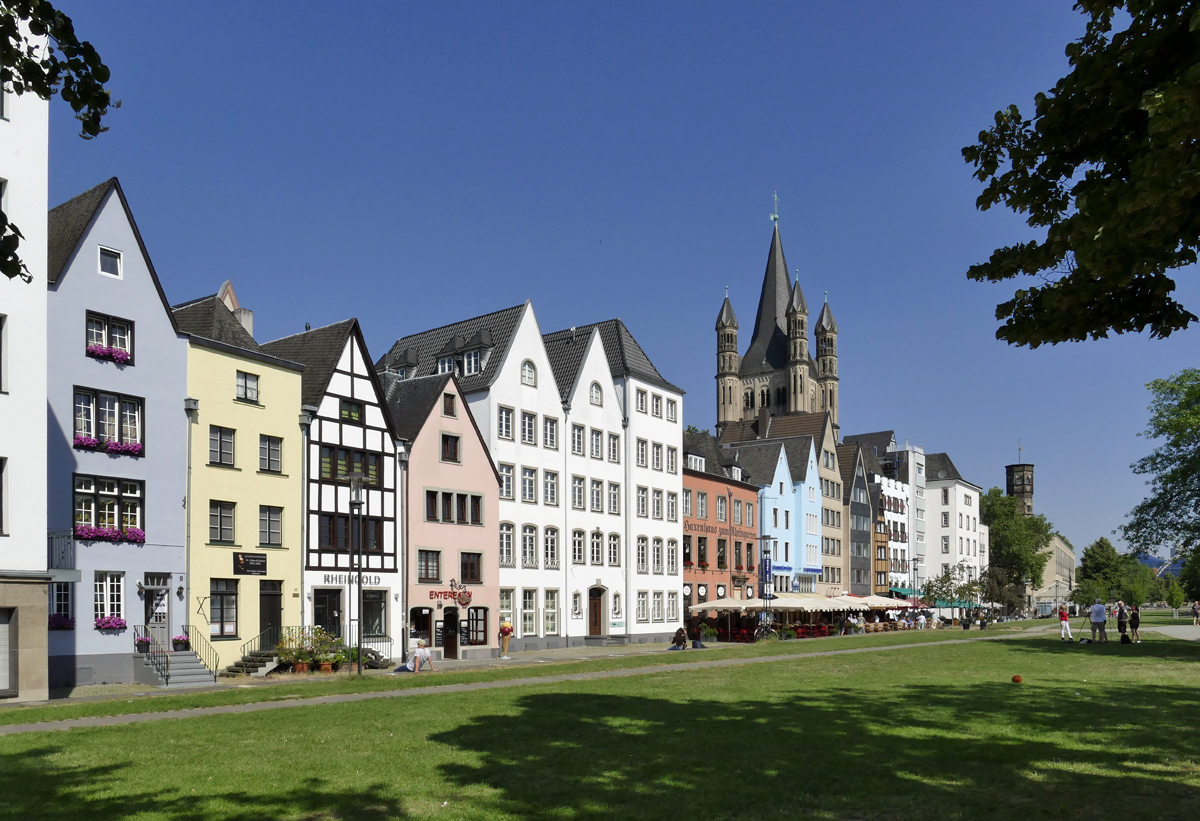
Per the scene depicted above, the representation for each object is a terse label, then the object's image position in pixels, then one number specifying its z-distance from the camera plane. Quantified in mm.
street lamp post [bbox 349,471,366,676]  40512
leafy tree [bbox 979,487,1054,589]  144375
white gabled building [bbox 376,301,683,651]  53531
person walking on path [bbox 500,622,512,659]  46938
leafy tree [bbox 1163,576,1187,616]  147425
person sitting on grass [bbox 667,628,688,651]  49156
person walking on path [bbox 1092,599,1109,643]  46016
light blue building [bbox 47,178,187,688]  31281
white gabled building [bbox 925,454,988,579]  137125
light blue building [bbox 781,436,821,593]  86312
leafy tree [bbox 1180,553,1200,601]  58031
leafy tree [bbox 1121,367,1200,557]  50625
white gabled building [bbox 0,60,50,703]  26984
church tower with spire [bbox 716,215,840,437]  164875
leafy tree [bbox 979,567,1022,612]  120750
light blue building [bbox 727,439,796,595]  80938
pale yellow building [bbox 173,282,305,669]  35875
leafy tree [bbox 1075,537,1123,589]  186250
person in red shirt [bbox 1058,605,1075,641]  49281
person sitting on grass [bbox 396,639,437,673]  35375
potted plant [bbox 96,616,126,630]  31672
